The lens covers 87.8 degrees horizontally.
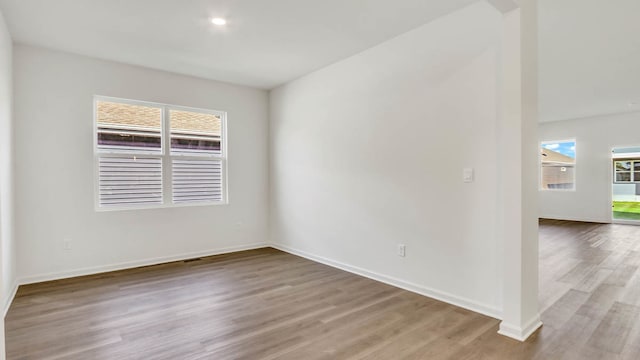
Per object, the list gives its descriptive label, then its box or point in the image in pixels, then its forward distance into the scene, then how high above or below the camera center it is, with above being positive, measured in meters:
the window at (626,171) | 8.32 +0.18
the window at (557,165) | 8.85 +0.37
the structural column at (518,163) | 2.43 +0.11
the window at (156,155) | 4.33 +0.34
